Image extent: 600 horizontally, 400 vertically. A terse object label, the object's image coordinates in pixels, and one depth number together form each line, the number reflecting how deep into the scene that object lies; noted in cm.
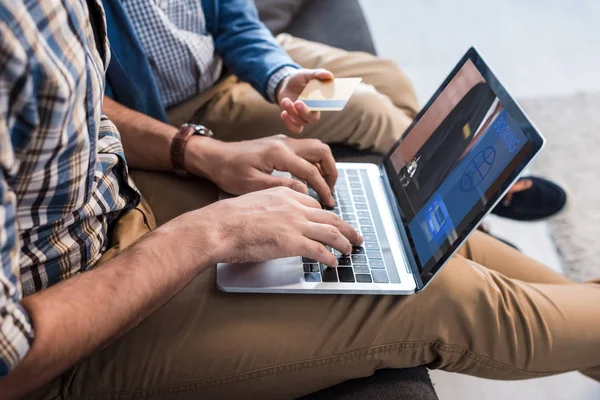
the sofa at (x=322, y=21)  155
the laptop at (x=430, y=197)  75
